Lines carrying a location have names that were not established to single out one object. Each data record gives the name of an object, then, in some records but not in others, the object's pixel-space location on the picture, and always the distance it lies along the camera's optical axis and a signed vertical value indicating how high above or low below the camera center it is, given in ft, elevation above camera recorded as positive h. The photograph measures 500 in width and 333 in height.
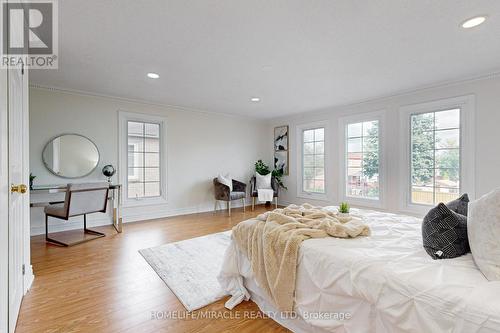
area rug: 6.97 -3.74
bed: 3.18 -1.90
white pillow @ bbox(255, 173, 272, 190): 20.07 -1.41
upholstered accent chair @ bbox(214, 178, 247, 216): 17.56 -2.13
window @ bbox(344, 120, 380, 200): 15.74 +0.38
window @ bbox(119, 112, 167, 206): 15.40 +0.48
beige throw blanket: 5.22 -1.81
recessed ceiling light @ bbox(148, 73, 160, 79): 11.08 +4.21
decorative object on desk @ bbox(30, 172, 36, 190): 12.04 -0.75
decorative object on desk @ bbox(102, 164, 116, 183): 14.10 -0.36
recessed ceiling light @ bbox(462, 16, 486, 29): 6.73 +4.16
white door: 5.07 -0.47
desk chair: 11.00 -1.94
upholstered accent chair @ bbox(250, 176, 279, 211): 19.97 -1.99
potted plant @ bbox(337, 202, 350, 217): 7.82 -1.43
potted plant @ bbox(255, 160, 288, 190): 21.07 -0.59
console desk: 11.63 -1.79
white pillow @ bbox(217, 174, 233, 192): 17.85 -1.18
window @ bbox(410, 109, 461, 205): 12.55 +0.52
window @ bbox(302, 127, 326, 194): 18.78 +0.43
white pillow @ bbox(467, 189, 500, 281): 3.55 -1.09
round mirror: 13.11 +0.52
